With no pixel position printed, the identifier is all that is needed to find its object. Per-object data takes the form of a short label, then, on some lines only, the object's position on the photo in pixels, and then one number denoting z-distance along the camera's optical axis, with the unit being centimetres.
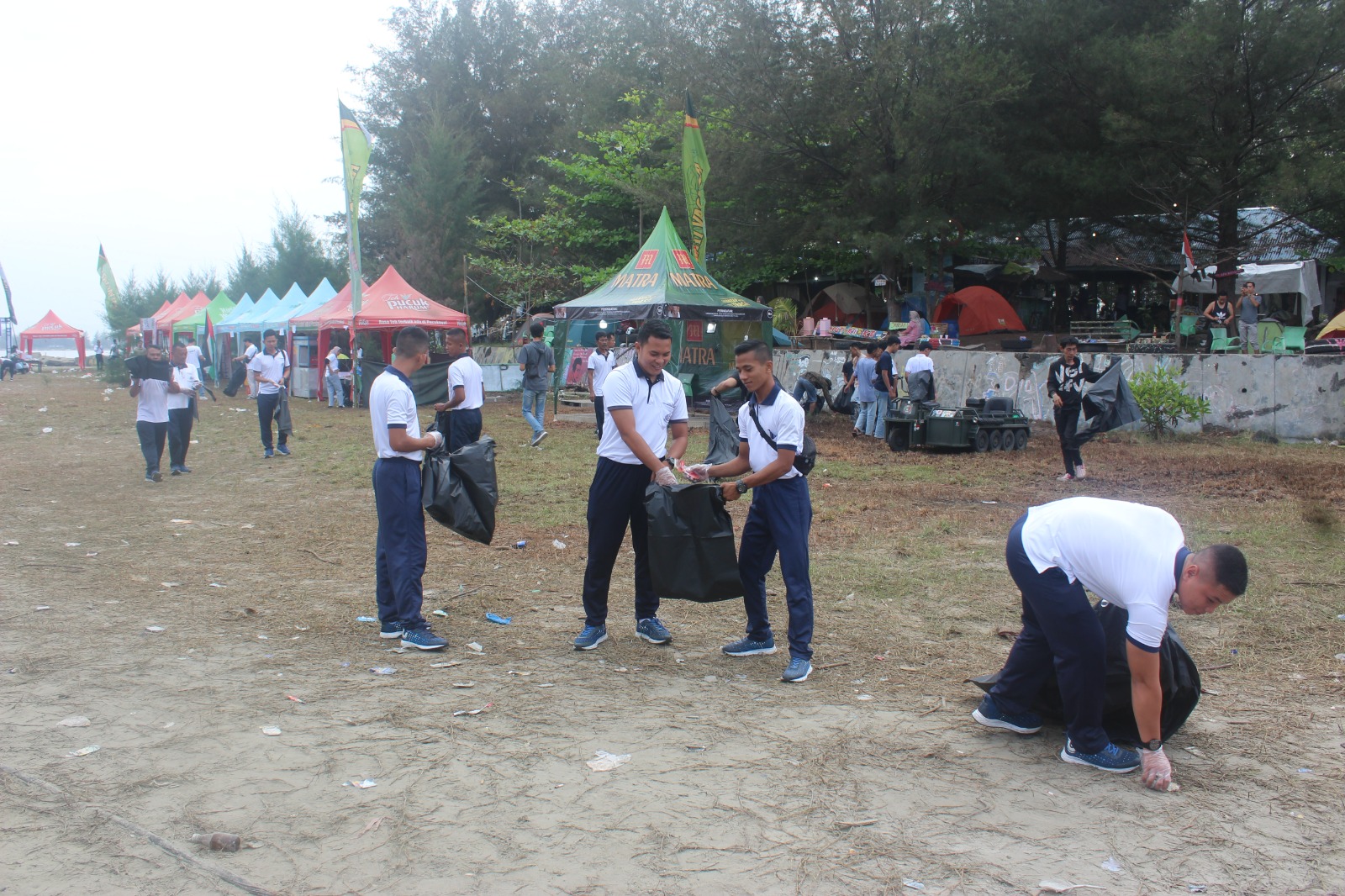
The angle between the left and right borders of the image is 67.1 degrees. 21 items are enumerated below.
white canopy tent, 2575
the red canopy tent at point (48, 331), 5713
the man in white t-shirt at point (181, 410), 1244
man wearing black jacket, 1173
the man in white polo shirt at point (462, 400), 977
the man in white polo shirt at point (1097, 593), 360
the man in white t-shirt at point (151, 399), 1188
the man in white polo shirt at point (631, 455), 543
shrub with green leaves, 1608
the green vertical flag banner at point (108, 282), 4924
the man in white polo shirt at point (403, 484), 558
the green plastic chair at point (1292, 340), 1905
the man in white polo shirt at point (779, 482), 507
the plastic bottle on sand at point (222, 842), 336
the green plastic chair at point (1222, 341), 1909
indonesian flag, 1947
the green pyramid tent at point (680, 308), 1888
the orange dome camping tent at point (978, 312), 2720
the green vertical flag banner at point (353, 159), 1931
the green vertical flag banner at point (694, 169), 1834
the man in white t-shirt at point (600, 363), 1438
